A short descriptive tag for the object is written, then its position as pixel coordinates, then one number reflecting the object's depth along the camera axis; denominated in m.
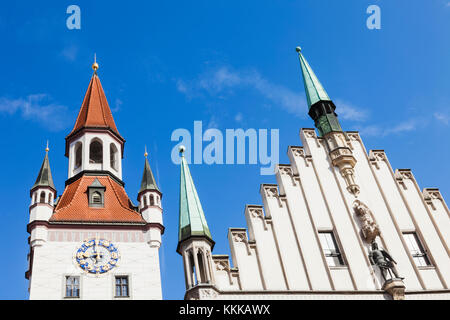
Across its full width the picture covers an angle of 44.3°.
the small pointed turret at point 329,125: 18.39
